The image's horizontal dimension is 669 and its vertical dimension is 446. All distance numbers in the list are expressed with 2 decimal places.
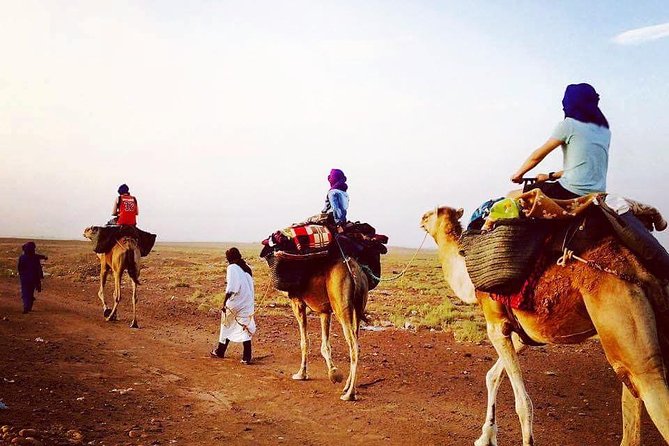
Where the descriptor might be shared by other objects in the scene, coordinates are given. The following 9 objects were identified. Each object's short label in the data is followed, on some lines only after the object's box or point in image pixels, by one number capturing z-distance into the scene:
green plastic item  5.39
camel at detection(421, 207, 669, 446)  4.32
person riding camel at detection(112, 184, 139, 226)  15.32
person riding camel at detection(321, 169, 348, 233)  9.68
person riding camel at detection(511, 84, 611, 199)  5.20
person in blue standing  16.42
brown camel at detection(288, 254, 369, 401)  8.87
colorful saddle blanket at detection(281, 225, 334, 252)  9.34
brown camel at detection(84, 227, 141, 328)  15.29
